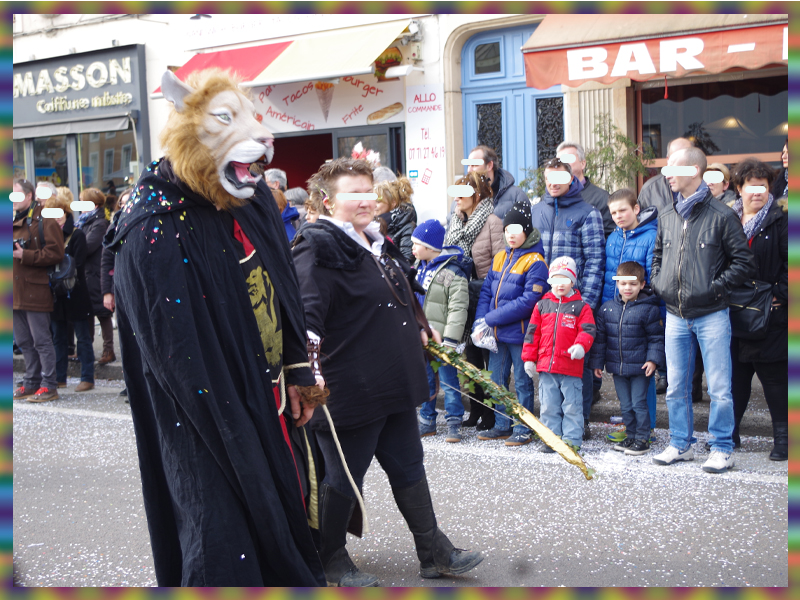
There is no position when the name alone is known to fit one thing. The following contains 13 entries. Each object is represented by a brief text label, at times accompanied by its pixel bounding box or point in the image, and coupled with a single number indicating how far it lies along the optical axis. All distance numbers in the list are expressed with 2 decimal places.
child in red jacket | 5.45
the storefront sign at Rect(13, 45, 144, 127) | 14.66
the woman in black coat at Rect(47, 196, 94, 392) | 8.38
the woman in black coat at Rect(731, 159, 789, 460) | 5.21
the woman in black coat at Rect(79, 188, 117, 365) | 8.48
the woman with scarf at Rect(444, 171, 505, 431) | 6.23
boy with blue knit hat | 5.73
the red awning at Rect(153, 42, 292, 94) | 11.92
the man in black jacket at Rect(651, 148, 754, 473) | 4.99
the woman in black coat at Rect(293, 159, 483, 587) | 3.43
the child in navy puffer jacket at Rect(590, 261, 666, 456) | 5.48
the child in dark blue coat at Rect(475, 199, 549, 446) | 5.72
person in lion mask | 2.57
